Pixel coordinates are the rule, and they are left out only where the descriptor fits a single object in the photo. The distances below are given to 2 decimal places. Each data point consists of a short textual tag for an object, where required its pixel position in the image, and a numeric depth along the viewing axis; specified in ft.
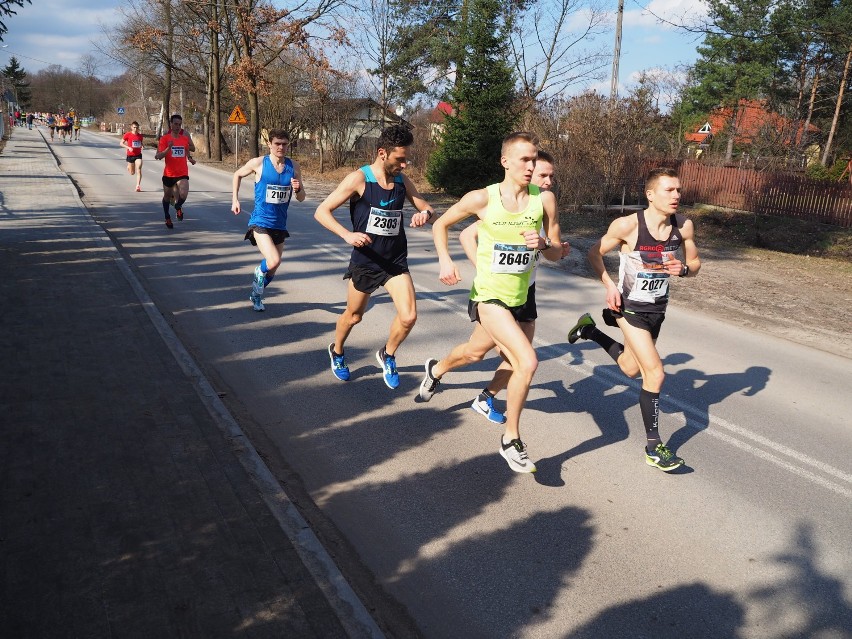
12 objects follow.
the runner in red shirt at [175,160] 44.45
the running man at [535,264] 15.79
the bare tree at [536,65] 91.76
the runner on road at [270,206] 26.91
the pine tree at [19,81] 368.07
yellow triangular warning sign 106.57
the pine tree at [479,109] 73.97
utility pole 67.19
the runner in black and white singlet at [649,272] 15.65
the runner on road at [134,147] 68.39
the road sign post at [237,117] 106.52
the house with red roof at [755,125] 108.78
